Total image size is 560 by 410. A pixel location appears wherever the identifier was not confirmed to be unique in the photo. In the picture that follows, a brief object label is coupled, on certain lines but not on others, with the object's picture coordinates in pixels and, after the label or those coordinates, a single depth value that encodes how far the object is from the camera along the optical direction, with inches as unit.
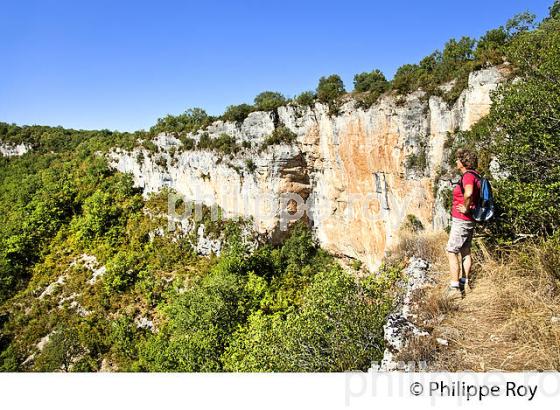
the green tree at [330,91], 918.4
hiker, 184.5
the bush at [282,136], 986.7
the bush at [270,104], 1013.2
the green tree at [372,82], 844.0
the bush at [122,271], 975.6
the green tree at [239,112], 1070.3
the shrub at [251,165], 1042.7
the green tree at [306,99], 957.4
